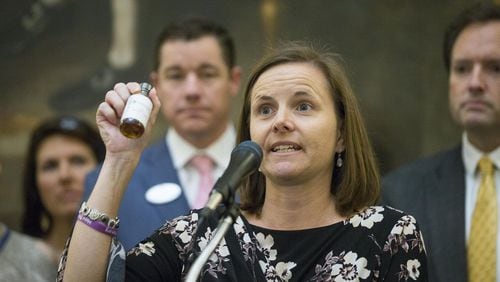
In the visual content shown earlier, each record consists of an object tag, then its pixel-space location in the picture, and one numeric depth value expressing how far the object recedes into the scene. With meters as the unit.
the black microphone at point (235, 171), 6.20
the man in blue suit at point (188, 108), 10.59
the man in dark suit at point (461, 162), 9.92
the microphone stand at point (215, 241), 5.90
